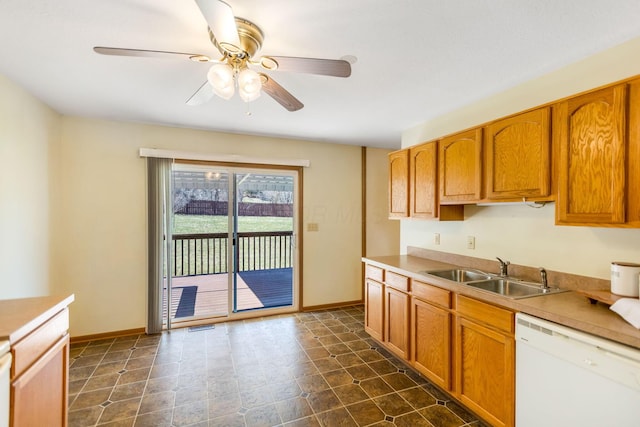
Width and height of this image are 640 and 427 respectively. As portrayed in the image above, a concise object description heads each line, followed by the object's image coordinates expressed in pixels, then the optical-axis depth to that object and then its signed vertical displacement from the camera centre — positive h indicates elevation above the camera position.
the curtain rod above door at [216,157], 3.30 +0.65
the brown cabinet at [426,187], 2.72 +0.23
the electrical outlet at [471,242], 2.68 -0.30
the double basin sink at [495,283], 2.04 -0.57
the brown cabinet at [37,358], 1.18 -0.68
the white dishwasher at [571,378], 1.25 -0.81
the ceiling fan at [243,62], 1.35 +0.75
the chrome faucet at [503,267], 2.31 -0.45
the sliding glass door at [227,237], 3.68 -0.37
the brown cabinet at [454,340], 1.76 -0.97
